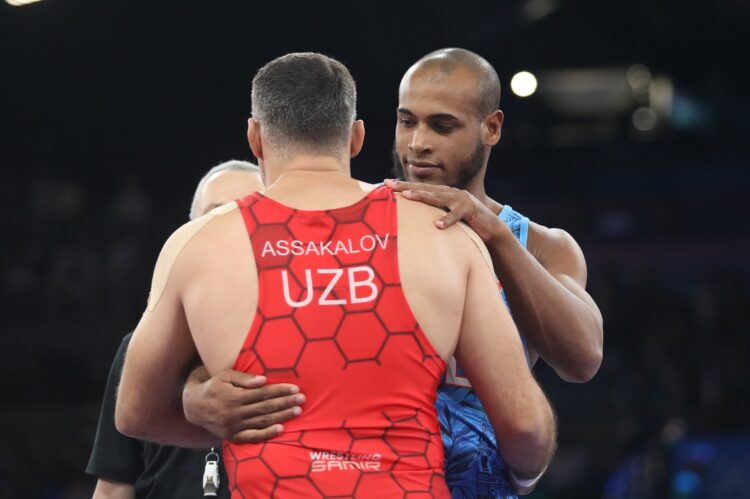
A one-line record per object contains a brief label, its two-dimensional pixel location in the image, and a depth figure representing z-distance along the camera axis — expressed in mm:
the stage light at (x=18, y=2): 18359
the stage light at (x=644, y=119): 31672
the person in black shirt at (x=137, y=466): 6625
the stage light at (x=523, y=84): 27531
